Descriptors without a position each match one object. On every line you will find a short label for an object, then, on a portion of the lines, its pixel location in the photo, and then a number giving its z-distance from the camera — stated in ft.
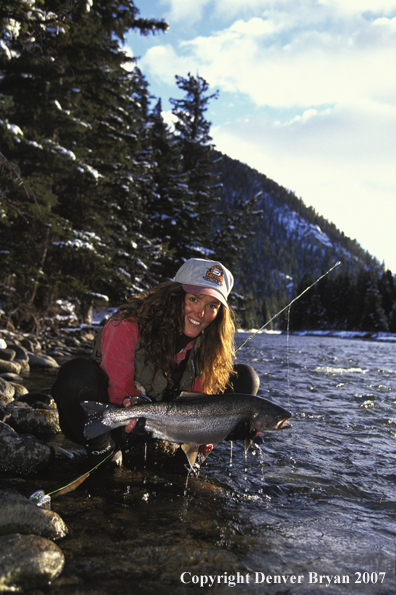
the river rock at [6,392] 18.65
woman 11.62
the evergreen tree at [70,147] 34.45
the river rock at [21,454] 12.17
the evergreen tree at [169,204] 83.82
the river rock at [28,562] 6.89
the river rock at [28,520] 8.36
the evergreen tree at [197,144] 100.99
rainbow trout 10.20
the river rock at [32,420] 15.88
